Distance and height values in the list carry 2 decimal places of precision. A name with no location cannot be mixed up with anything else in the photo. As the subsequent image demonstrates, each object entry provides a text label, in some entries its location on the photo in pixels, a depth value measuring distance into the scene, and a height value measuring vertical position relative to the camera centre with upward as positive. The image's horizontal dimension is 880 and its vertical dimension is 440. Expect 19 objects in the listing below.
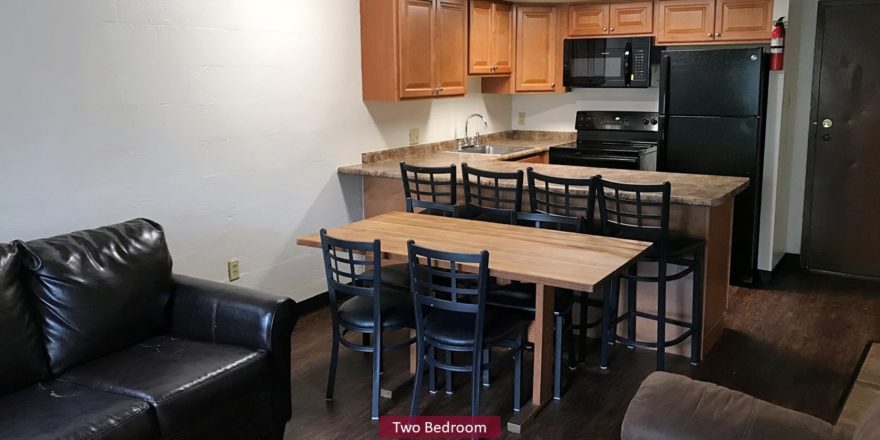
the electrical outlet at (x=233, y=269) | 4.08 -0.92
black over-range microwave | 5.71 +0.24
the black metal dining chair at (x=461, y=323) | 2.85 -0.90
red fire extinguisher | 4.88 +0.30
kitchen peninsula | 3.77 -0.59
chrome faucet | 5.93 -0.36
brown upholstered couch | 1.98 -0.86
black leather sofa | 2.43 -0.92
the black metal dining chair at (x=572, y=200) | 3.69 -0.55
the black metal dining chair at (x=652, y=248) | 3.51 -0.72
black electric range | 5.54 -0.38
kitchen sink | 5.84 -0.42
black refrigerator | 4.94 -0.19
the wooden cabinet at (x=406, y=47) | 4.67 +0.30
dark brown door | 5.16 -0.38
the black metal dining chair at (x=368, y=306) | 3.05 -0.88
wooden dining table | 2.84 -0.64
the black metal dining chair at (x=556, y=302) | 3.25 -0.88
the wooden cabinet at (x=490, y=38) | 5.48 +0.42
